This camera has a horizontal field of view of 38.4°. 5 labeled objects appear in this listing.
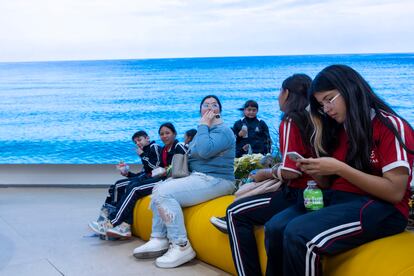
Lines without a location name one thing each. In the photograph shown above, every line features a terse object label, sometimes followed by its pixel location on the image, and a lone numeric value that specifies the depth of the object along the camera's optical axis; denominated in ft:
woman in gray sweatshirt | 13.01
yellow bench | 8.33
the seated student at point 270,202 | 10.20
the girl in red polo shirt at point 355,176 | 8.43
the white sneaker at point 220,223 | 11.66
